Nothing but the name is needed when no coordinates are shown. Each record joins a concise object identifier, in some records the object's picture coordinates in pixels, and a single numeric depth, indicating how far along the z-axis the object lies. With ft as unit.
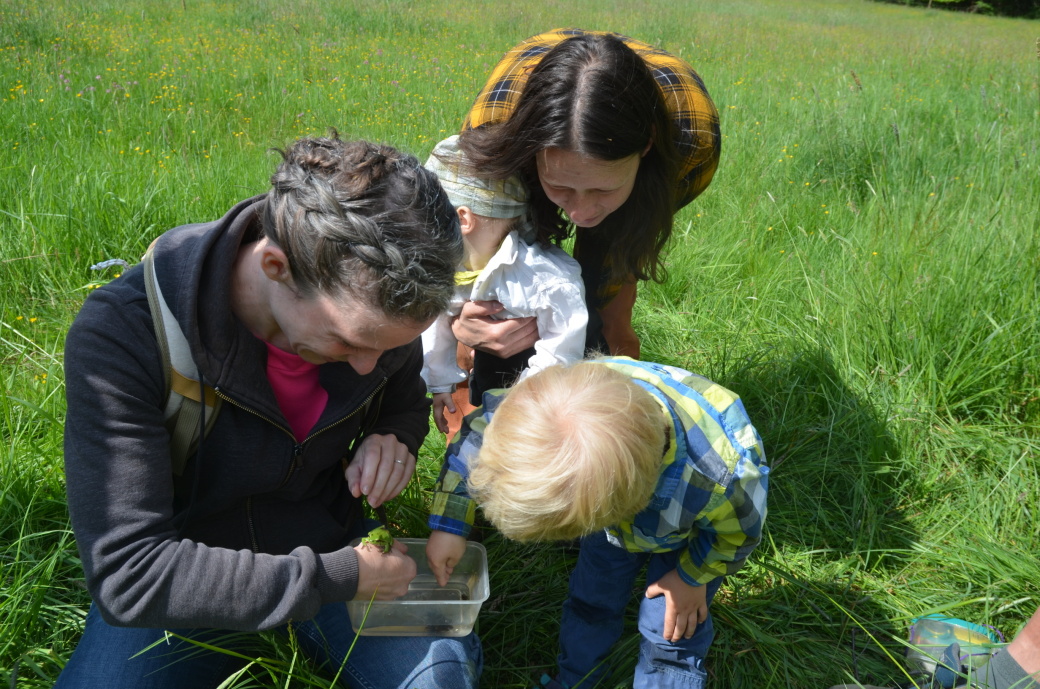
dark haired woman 5.83
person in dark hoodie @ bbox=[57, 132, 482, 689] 4.07
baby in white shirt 6.68
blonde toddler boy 4.40
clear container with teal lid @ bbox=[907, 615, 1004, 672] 5.87
